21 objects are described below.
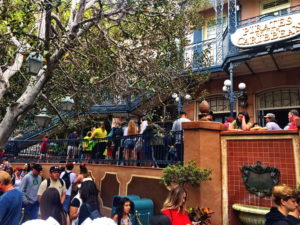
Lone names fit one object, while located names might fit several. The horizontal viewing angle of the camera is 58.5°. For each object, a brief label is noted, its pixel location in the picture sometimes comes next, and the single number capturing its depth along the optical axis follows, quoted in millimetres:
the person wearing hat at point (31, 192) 6477
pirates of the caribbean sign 9617
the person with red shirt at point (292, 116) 6223
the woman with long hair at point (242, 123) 6730
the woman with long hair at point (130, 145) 8156
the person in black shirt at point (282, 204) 2965
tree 6500
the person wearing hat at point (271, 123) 6410
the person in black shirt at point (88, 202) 3949
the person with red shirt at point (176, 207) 3082
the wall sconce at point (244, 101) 12289
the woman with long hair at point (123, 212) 4637
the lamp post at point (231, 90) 10702
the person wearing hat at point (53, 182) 6039
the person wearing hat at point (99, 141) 9751
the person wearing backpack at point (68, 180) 6980
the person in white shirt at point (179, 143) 6545
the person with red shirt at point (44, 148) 12834
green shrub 5514
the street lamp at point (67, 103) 9691
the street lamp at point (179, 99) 11447
